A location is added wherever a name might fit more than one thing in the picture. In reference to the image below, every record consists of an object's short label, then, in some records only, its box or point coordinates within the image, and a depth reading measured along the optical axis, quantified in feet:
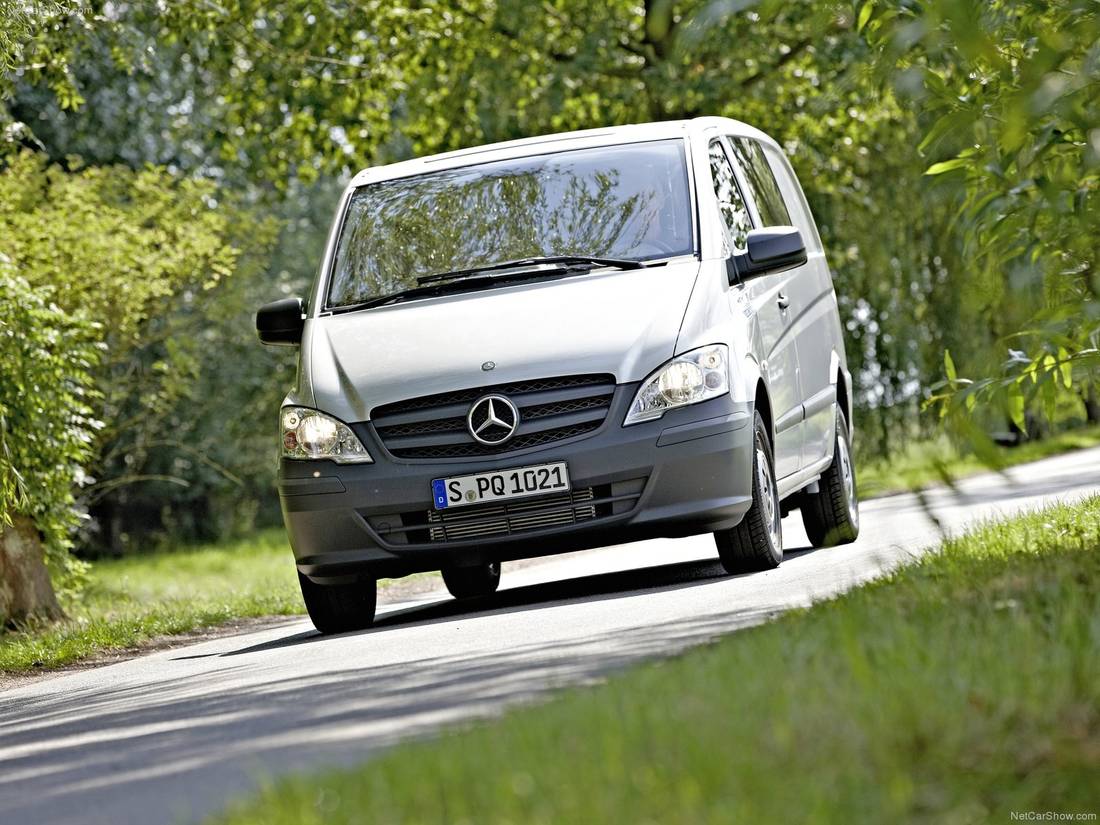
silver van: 56.80
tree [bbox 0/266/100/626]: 89.61
